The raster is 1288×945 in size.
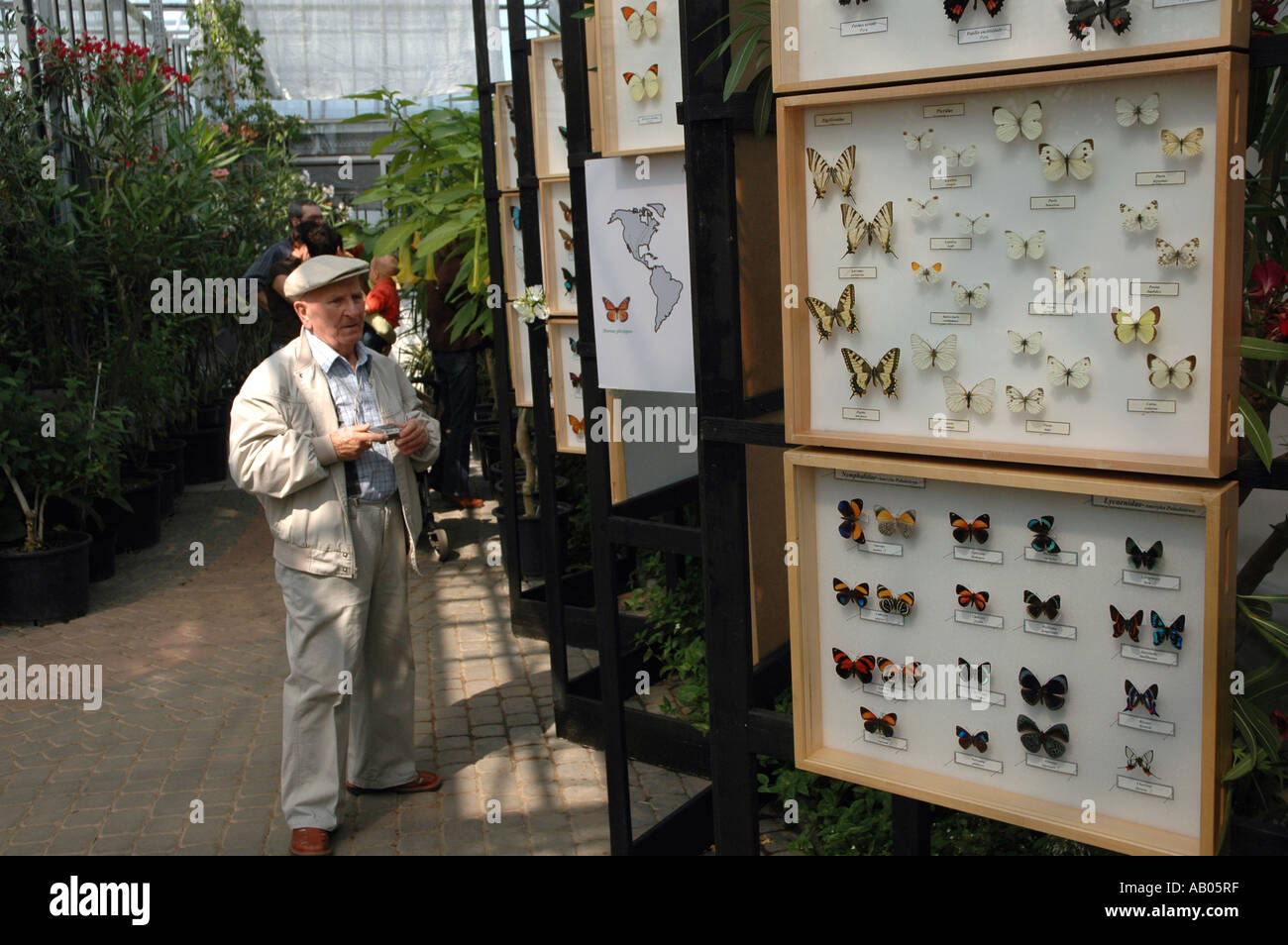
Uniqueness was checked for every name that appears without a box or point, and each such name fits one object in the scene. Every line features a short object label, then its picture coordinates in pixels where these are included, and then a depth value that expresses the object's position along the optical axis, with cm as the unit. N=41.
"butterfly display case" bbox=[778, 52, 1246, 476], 205
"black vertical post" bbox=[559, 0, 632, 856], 383
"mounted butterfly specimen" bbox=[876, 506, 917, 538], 248
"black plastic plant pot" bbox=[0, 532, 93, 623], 702
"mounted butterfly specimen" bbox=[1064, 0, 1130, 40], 202
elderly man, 415
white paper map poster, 378
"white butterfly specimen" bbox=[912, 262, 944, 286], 235
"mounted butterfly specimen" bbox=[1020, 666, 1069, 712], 233
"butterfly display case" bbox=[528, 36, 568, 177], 502
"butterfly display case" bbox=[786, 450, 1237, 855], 218
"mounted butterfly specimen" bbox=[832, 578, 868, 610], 258
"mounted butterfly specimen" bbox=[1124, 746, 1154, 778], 225
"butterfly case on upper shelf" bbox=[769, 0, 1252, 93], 199
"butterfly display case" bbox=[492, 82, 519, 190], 599
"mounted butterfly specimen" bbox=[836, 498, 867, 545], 255
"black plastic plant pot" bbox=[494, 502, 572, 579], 715
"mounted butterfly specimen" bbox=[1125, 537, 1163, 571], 219
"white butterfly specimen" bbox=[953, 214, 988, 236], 227
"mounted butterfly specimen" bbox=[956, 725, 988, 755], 246
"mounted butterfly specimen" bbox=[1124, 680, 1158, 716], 223
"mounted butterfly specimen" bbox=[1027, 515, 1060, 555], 231
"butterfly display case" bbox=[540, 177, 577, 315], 509
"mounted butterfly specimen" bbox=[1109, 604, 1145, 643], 223
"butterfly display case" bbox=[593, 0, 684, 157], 369
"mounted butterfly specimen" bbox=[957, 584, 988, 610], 242
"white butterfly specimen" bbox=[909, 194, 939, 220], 233
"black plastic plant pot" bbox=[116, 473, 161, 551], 870
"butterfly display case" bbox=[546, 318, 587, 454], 507
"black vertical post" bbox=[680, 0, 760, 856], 272
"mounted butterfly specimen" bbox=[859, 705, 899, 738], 258
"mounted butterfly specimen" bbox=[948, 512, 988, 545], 239
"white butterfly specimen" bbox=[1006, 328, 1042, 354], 225
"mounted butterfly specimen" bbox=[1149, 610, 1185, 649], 218
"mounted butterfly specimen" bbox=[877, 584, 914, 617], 251
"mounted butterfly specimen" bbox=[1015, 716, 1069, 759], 235
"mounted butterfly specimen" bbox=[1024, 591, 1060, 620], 232
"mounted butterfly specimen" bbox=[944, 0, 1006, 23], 221
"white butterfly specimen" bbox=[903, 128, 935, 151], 231
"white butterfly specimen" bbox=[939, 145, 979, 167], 226
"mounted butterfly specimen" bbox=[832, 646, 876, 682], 259
